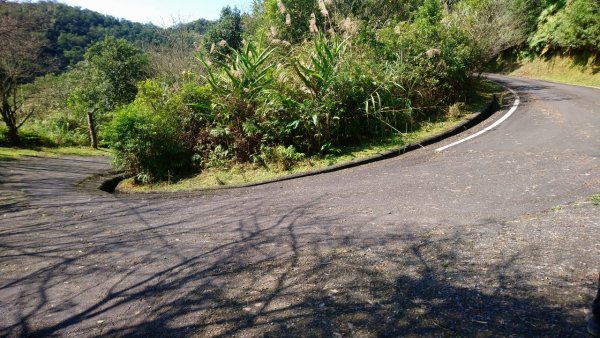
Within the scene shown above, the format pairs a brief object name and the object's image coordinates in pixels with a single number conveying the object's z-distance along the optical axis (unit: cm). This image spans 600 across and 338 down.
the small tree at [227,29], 3400
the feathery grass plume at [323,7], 911
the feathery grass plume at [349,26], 918
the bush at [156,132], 952
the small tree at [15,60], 1550
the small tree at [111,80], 2523
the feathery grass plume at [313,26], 922
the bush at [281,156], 835
